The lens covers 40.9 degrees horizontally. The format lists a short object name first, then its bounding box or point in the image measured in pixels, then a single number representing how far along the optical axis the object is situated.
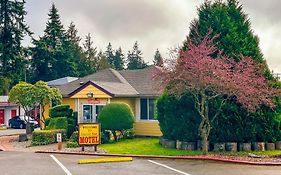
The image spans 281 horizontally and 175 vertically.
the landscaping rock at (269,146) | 18.67
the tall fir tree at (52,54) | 60.09
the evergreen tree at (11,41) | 50.16
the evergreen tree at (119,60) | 103.94
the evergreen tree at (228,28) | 19.36
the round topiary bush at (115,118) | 23.13
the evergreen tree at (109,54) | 106.62
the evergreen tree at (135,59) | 106.16
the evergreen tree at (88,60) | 71.31
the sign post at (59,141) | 19.70
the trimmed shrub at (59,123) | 25.29
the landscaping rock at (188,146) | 18.91
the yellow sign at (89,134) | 19.70
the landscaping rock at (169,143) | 19.67
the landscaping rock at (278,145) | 19.01
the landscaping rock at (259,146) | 18.45
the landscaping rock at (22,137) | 25.73
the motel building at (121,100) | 25.50
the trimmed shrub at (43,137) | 23.03
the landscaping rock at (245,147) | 18.38
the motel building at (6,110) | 44.84
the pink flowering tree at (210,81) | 16.30
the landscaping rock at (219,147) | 18.41
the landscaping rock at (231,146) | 18.34
